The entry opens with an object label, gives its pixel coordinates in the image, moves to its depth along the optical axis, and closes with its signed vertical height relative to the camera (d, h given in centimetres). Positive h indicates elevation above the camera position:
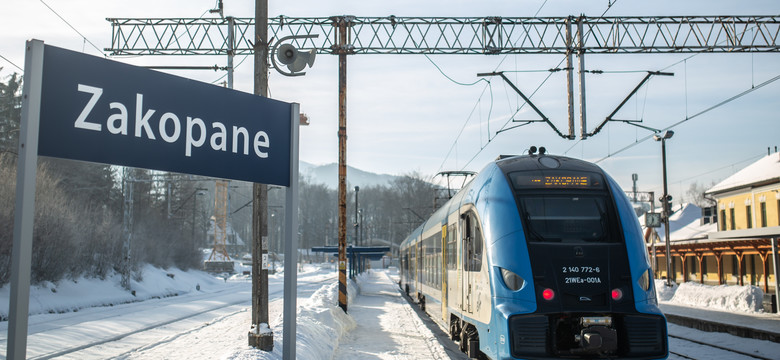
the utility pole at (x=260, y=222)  987 +39
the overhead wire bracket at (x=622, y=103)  1516 +334
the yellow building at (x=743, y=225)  3140 +114
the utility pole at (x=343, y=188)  1870 +171
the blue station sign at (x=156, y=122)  436 +99
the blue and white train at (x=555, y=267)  799 -27
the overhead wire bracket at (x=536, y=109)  1534 +325
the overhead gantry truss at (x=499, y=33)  1581 +529
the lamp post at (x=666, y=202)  3283 +224
